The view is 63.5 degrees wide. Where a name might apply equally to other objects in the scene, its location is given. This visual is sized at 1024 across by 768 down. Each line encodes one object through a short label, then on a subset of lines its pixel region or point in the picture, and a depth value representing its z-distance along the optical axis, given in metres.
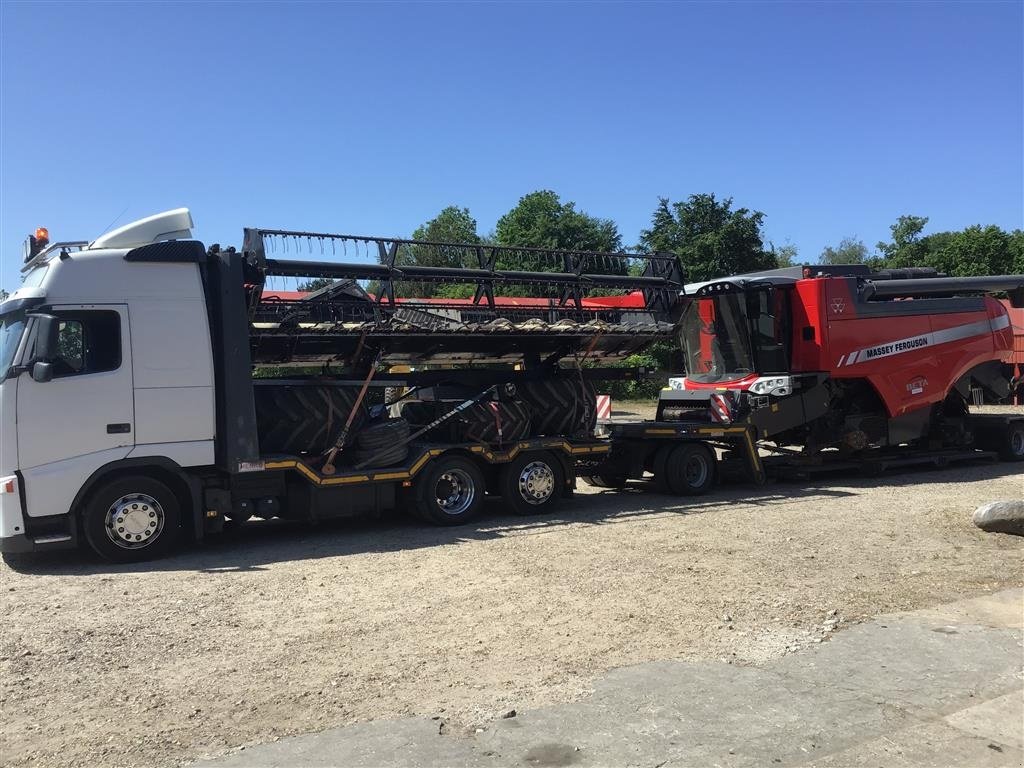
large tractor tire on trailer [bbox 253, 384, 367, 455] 9.44
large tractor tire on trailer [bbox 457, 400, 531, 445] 10.41
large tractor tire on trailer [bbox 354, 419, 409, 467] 9.86
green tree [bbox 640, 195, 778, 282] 35.91
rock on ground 8.91
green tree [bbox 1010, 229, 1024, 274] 43.34
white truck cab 7.89
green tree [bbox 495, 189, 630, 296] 48.72
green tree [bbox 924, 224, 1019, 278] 44.09
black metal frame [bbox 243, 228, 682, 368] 9.52
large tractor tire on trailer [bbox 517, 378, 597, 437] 11.33
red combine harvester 12.89
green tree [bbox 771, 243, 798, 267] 71.56
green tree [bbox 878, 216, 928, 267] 52.88
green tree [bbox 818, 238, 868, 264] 83.00
